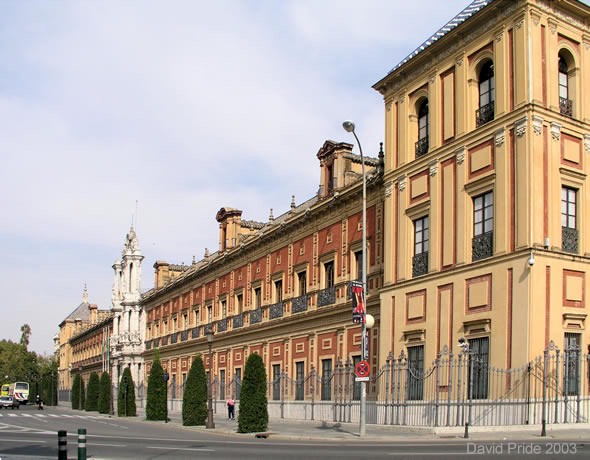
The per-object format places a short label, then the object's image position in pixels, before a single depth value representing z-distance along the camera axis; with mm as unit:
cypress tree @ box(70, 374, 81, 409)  71375
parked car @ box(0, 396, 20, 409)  76812
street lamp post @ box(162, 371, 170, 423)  41450
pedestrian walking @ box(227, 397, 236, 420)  40781
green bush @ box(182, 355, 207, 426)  34719
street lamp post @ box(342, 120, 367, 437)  23391
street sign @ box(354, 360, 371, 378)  23516
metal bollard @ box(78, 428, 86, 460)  10570
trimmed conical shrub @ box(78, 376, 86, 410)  70312
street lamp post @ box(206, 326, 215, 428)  32281
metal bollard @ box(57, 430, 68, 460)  11055
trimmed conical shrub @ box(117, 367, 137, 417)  50219
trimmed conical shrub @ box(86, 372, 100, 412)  63031
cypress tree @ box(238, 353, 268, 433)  27500
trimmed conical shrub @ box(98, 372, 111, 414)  57125
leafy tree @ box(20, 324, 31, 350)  148625
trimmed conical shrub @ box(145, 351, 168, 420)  41312
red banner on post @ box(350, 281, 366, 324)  24281
